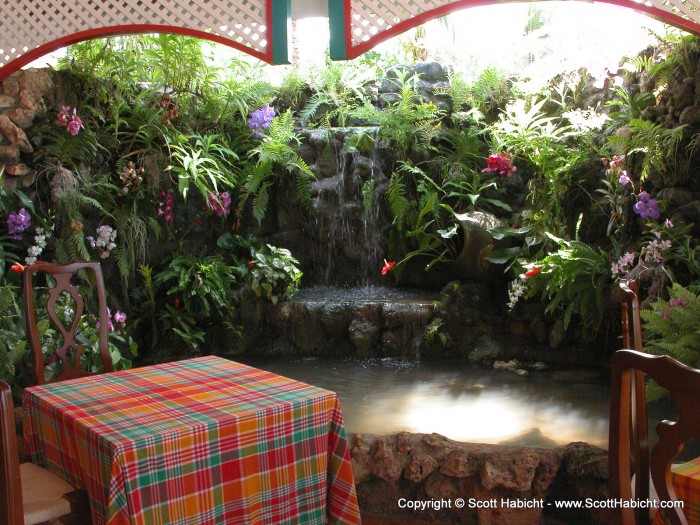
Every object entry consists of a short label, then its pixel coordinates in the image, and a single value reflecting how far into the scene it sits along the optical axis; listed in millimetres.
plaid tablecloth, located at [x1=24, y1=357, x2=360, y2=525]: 2064
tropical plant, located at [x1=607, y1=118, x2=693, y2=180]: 4633
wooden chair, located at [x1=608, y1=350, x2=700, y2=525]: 1345
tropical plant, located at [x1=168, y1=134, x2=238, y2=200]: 6020
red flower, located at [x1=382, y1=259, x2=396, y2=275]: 6342
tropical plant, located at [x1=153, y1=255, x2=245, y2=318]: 5871
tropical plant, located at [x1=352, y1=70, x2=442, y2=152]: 6926
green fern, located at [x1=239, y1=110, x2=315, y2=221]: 6562
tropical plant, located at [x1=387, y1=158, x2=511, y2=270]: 6426
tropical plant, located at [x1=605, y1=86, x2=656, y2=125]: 5246
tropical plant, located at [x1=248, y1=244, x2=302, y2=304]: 6090
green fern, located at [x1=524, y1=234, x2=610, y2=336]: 5105
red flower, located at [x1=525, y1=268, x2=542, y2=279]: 5457
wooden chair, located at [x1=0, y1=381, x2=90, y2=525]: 1802
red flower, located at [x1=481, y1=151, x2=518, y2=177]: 6355
